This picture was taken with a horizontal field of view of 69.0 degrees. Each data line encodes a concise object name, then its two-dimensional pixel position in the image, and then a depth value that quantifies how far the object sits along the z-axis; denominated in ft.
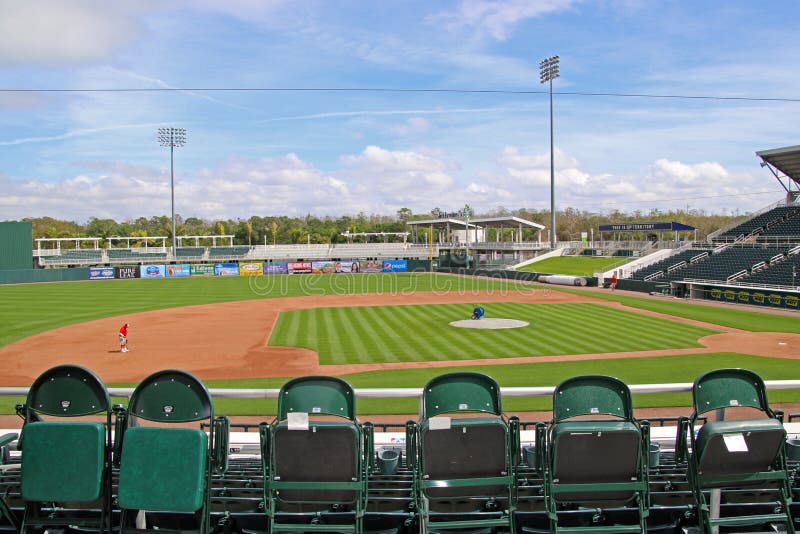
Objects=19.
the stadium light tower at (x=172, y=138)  282.15
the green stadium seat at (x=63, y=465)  12.28
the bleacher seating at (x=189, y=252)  285.64
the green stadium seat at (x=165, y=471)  11.77
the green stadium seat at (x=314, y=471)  12.25
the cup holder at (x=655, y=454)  16.24
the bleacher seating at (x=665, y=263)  163.02
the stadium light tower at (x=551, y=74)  219.20
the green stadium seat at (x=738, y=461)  12.42
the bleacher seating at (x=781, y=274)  117.39
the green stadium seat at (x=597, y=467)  12.32
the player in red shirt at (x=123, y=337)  78.43
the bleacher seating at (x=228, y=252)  291.99
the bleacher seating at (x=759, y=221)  163.26
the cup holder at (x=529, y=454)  16.58
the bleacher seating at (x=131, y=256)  272.72
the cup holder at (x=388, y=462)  16.17
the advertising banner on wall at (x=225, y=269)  258.16
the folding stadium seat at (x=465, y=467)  12.30
